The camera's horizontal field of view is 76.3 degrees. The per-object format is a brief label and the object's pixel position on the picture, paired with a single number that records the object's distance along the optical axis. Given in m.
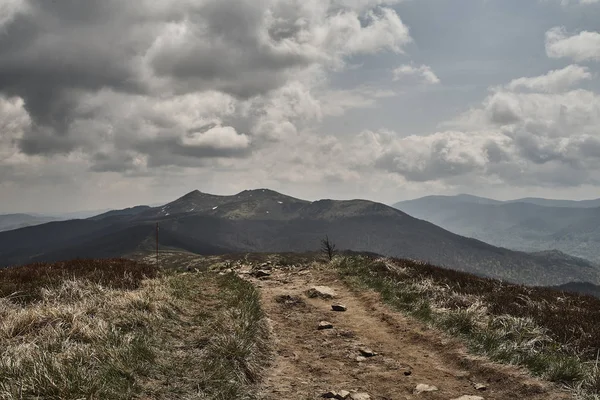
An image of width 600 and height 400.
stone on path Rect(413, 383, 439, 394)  8.29
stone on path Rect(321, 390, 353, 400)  7.88
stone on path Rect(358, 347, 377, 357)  10.57
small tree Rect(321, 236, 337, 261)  31.33
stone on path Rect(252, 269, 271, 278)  24.18
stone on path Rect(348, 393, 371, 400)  7.90
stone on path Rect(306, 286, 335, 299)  17.84
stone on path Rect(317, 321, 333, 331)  13.09
